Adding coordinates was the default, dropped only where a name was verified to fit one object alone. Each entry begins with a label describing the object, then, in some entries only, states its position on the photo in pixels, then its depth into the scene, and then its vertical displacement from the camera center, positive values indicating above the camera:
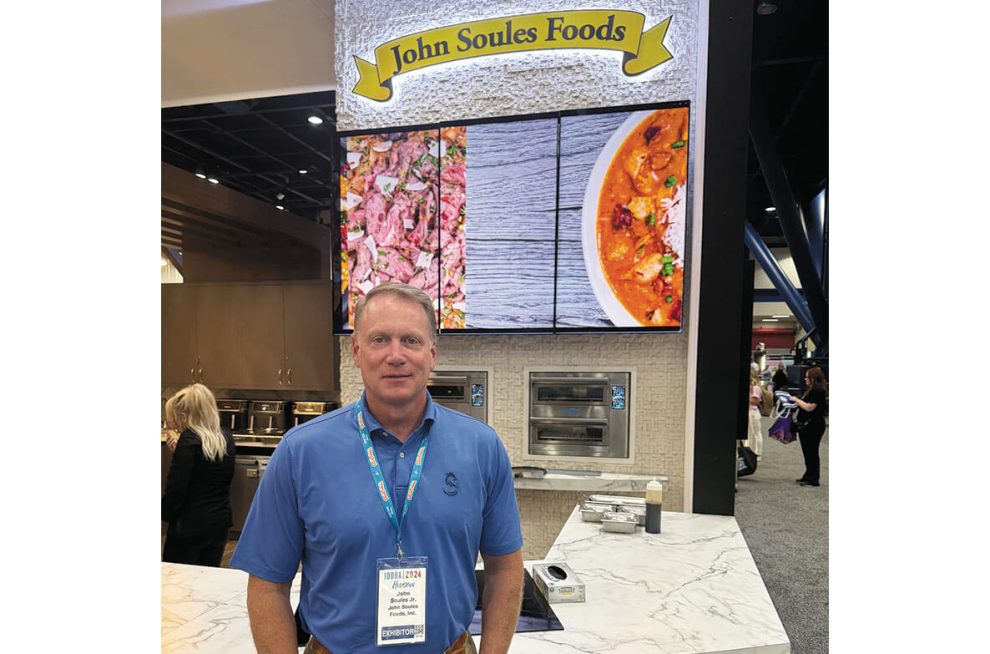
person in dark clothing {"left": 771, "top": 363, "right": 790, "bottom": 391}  10.53 -1.11
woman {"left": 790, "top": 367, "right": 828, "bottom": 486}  6.84 -1.22
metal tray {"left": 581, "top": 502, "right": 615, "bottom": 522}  2.68 -0.96
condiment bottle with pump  2.53 -0.86
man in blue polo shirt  1.25 -0.48
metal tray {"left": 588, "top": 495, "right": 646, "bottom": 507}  2.79 -0.94
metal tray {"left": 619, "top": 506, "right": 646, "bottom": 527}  2.61 -0.94
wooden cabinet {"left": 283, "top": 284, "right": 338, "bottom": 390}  5.84 -0.30
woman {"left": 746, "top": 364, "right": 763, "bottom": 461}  7.74 -1.47
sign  3.01 +1.60
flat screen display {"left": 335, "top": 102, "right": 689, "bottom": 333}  2.94 +0.57
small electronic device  1.81 -0.90
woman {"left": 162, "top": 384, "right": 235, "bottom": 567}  3.09 -1.00
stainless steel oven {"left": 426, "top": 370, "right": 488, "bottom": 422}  3.29 -0.45
